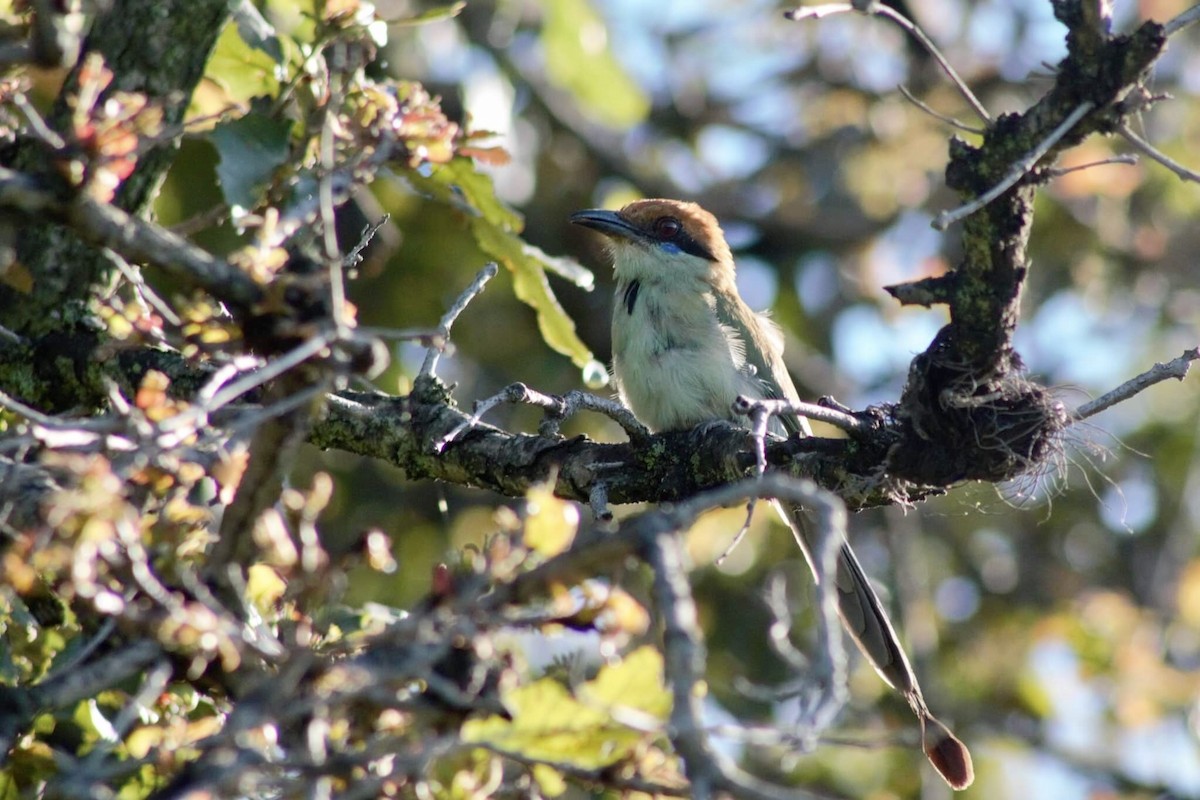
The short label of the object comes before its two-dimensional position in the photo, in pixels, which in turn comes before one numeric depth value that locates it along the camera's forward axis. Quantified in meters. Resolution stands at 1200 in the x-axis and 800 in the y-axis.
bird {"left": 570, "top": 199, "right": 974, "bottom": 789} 10.55
